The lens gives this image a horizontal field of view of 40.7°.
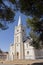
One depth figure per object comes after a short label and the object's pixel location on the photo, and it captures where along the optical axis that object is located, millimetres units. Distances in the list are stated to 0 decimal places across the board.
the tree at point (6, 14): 4486
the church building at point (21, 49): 18129
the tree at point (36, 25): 5597
